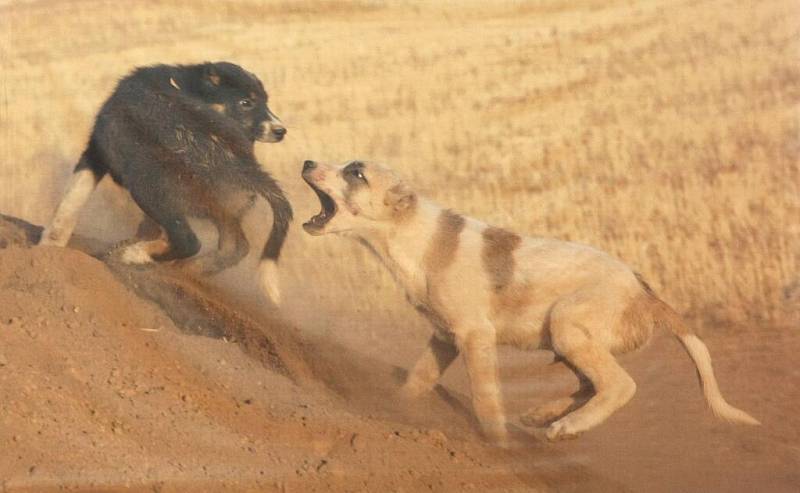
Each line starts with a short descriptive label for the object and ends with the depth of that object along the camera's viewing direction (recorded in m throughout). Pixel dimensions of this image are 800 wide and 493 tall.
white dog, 9.97
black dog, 10.90
